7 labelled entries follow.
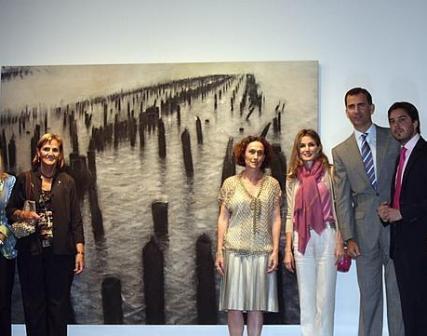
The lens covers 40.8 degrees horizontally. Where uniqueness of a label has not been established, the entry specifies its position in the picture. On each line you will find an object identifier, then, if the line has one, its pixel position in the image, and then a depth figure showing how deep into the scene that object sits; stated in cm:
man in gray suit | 347
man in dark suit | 325
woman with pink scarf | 352
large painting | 426
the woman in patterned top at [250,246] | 364
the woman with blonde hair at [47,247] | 360
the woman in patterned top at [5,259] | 360
